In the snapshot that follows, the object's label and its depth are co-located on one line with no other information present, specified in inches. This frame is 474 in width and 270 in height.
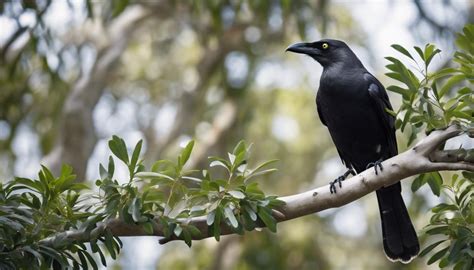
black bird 443.7
